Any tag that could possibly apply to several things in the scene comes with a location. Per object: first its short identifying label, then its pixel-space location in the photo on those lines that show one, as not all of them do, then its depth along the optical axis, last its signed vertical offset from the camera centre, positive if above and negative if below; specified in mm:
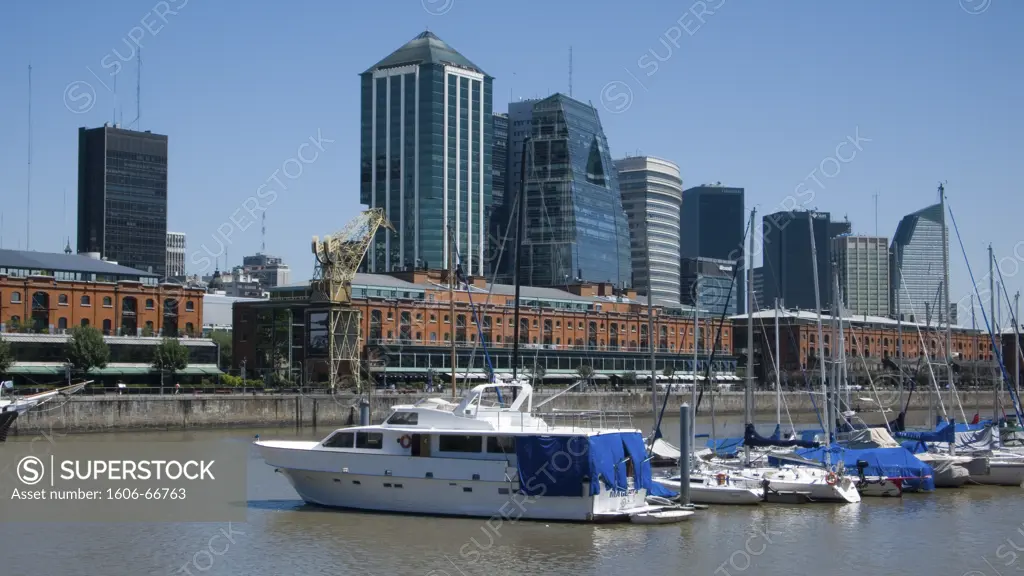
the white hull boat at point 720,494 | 51406 -6421
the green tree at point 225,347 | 147000 -1744
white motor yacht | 44625 -4733
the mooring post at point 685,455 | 46584 -4521
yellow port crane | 115938 +3883
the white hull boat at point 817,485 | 52500 -6178
